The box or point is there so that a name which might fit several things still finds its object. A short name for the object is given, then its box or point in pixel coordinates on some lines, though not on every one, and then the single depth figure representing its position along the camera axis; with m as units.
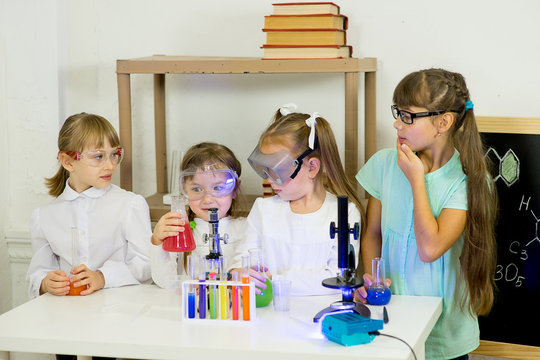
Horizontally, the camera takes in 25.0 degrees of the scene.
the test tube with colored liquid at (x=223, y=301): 2.77
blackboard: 3.27
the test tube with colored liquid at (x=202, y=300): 2.78
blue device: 2.62
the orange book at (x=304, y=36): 3.29
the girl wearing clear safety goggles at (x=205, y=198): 3.06
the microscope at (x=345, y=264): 2.78
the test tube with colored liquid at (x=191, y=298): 2.78
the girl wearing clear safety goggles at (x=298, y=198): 3.09
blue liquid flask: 2.87
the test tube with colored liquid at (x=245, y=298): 2.77
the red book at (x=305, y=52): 3.30
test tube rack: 2.77
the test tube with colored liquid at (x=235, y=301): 2.77
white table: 2.62
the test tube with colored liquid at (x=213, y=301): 2.78
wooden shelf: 3.31
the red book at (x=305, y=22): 3.28
